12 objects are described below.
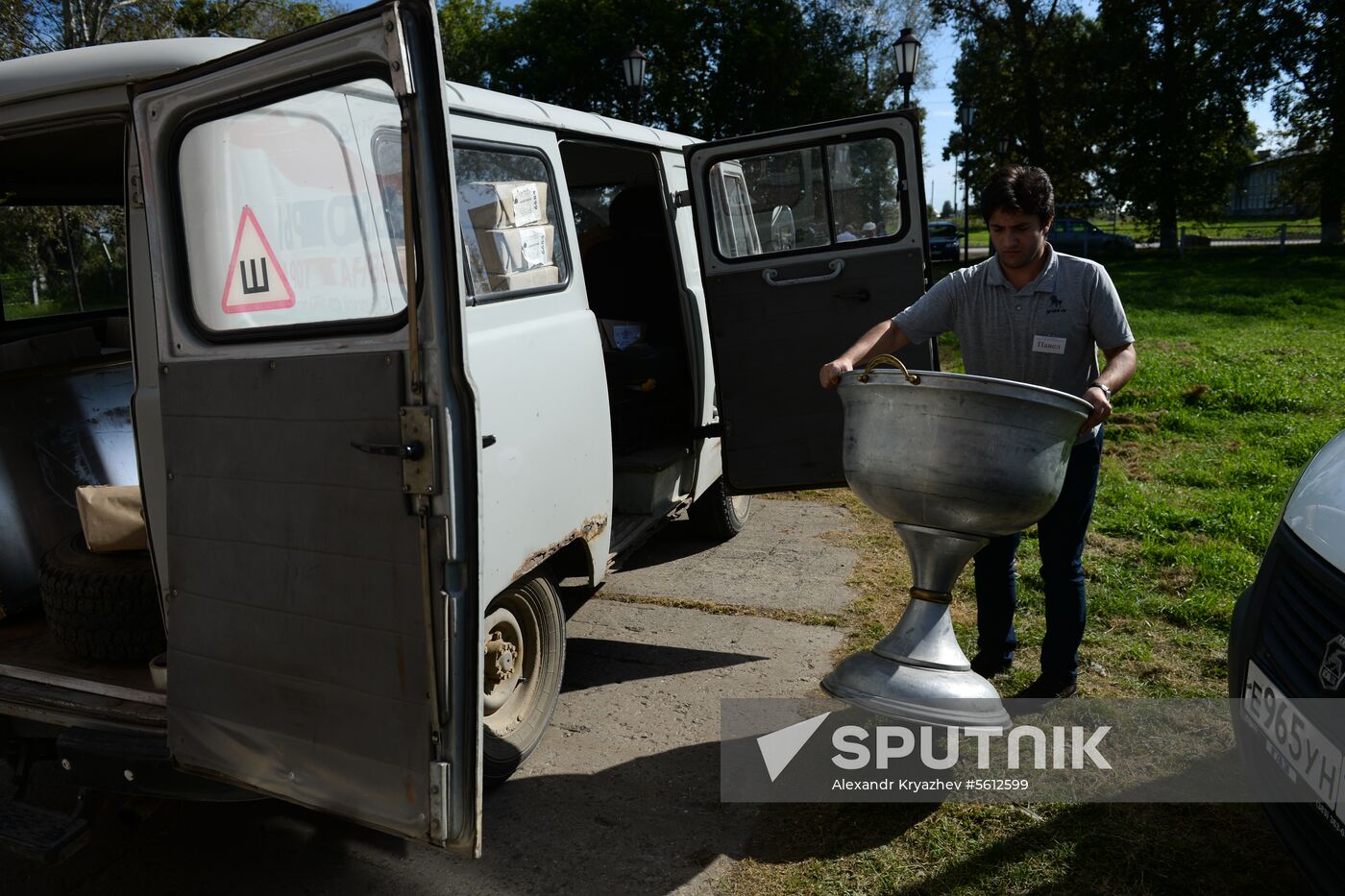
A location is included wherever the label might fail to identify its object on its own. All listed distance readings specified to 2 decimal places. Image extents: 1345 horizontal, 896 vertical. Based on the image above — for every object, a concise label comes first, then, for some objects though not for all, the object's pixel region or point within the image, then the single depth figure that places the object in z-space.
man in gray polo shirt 3.04
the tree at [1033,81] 29.52
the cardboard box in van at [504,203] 3.27
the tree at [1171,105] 27.53
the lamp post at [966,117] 21.12
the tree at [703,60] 25.69
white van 2.33
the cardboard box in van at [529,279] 3.30
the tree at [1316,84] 25.03
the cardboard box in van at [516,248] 3.30
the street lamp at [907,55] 13.07
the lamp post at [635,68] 13.14
